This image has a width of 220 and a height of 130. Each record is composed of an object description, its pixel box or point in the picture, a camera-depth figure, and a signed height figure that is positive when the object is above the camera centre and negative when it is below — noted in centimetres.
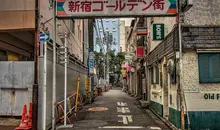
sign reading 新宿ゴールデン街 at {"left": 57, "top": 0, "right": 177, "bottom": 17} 911 +258
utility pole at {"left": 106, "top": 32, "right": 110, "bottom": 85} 4624 +414
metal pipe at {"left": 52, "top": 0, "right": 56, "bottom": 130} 920 +26
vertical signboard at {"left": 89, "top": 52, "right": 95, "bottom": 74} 2269 +149
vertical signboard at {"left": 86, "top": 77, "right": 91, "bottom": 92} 2066 -68
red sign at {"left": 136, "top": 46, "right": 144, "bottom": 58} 2072 +209
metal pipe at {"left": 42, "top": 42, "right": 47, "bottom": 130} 837 -57
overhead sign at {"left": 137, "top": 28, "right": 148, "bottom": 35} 1848 +345
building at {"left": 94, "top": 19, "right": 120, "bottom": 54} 3082 +729
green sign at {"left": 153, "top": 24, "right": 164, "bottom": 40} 1191 +219
